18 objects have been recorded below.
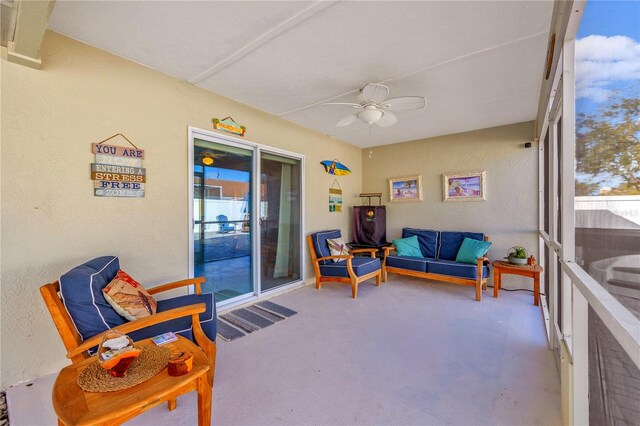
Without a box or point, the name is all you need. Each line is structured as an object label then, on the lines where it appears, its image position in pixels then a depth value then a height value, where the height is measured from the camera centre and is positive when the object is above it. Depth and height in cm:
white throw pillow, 445 -59
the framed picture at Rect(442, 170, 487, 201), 445 +45
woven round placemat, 122 -78
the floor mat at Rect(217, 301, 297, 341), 277 -122
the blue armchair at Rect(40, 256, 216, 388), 149 -64
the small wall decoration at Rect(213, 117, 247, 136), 317 +107
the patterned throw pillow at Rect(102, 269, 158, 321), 178 -60
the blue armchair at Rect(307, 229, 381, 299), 385 -80
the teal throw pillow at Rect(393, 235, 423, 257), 461 -61
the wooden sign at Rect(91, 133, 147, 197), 229 +38
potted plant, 357 -61
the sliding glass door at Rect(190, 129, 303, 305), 316 -5
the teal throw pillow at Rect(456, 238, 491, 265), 399 -58
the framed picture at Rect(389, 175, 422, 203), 509 +46
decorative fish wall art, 484 +84
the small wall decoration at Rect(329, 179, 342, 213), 501 +28
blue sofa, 374 -77
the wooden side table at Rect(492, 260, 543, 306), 344 -78
